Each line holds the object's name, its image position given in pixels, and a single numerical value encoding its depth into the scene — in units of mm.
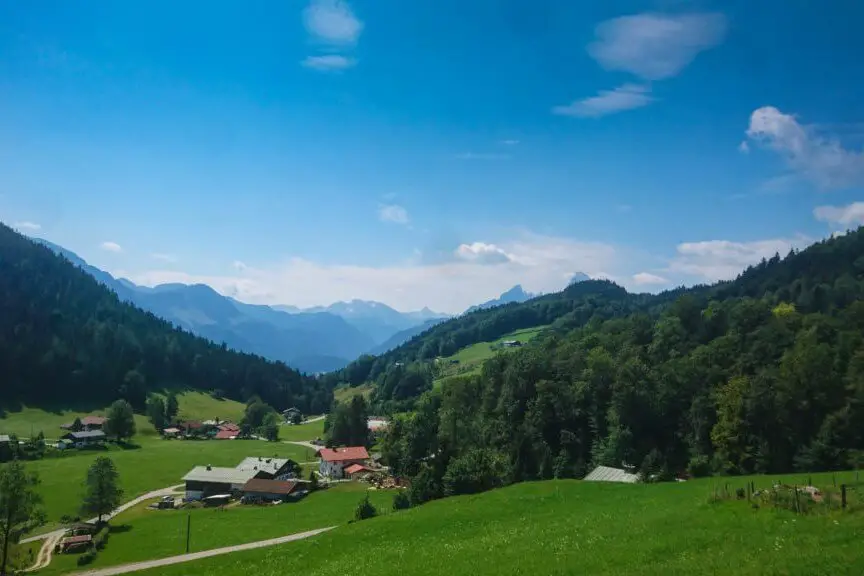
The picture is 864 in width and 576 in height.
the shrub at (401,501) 66500
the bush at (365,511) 58500
